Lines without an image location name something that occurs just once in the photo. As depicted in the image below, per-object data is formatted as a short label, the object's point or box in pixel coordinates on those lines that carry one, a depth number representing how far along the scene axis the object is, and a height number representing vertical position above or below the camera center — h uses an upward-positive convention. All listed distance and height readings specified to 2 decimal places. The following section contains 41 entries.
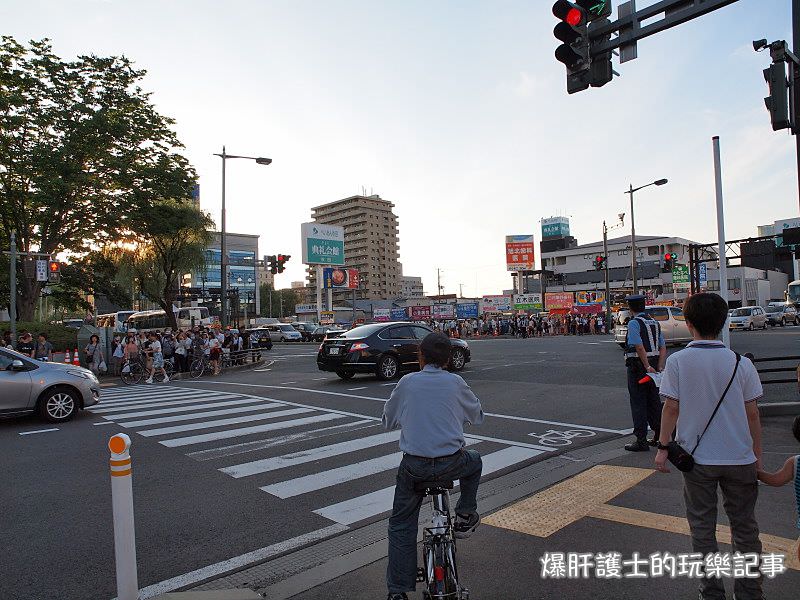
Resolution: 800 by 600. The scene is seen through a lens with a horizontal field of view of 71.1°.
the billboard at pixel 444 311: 56.76 -1.04
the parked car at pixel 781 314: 45.16 -2.23
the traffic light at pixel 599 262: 38.88 +2.27
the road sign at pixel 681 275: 55.12 +1.62
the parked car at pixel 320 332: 47.97 -2.26
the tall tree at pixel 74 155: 22.86 +6.88
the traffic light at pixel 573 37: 7.10 +3.37
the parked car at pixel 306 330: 51.21 -2.17
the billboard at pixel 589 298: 67.00 -0.36
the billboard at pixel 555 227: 119.12 +14.80
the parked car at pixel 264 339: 38.88 -2.15
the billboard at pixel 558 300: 62.59 -0.46
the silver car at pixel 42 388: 9.94 -1.31
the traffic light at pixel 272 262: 29.44 +2.44
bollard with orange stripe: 3.41 -1.26
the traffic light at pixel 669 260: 30.22 +1.72
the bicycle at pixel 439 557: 2.98 -1.39
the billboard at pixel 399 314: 58.67 -1.22
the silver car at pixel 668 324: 24.05 -1.40
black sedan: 15.43 -1.31
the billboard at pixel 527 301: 64.56 -0.46
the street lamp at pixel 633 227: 37.09 +4.56
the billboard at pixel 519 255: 83.61 +6.42
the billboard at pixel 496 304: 66.56 -0.59
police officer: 6.85 -0.93
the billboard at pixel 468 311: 57.32 -1.14
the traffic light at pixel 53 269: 21.81 +1.89
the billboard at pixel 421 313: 58.57 -1.20
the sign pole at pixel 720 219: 9.80 +1.25
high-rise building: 150.75 +18.02
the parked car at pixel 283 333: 50.41 -2.34
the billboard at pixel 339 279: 72.92 +3.49
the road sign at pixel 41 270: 21.03 +1.79
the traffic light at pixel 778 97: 6.21 +2.12
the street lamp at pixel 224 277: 25.61 +1.53
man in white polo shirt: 2.95 -0.80
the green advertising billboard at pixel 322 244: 62.81 +7.17
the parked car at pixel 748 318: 40.59 -2.19
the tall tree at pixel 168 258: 36.81 +3.77
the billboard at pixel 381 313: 68.44 -1.18
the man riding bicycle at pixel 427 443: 3.16 -0.82
